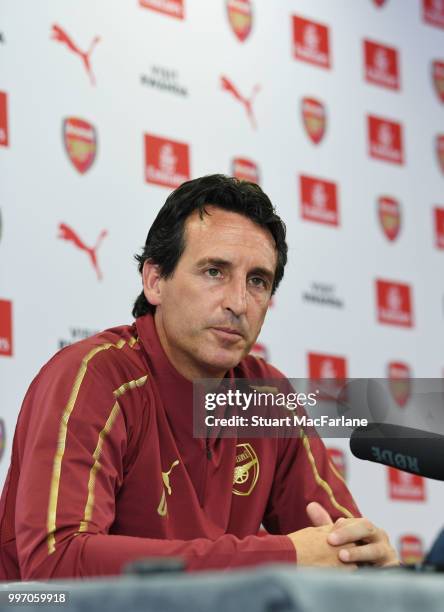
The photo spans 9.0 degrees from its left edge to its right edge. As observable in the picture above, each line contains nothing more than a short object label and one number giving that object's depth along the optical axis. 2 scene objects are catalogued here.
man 2.92
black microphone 2.65
